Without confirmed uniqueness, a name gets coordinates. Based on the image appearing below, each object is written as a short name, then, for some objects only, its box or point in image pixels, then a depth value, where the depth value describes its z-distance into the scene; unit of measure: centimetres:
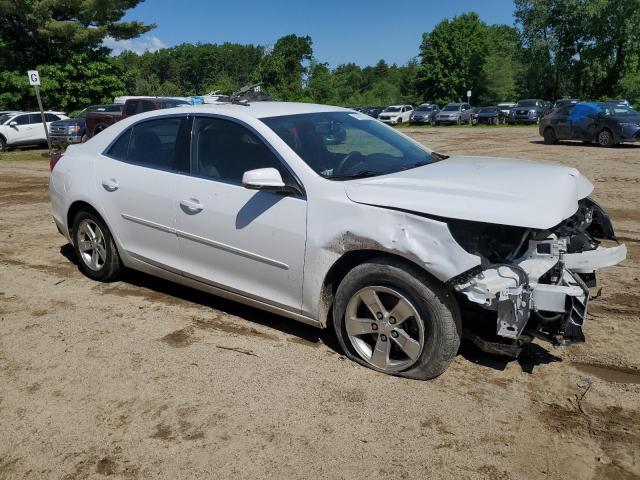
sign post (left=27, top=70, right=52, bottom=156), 1654
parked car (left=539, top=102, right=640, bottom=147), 1742
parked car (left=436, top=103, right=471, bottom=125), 3716
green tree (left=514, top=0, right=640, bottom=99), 4834
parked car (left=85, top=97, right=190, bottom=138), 1730
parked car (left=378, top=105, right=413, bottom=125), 4106
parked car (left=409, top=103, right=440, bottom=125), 3898
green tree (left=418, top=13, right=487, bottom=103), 6538
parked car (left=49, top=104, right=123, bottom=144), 2091
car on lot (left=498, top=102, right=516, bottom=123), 3641
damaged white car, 322
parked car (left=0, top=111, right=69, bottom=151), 2166
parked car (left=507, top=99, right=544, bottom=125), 3403
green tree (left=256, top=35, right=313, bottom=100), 7025
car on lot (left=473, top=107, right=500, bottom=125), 3600
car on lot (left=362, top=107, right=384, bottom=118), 4367
